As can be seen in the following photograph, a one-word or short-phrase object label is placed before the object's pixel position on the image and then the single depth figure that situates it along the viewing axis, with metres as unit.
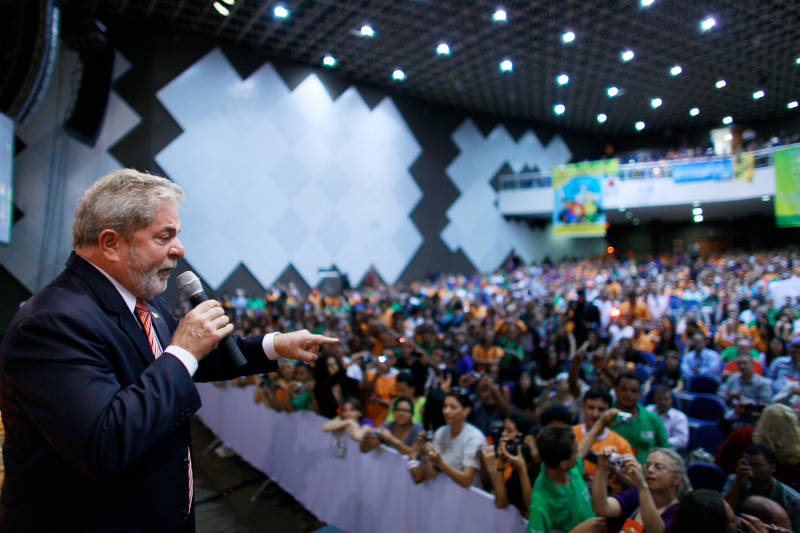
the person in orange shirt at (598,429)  2.86
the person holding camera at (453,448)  2.66
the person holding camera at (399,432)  3.15
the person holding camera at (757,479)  2.25
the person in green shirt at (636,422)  3.18
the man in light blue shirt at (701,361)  5.34
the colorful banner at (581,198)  12.24
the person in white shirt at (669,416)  3.68
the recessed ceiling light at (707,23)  6.96
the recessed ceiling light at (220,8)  7.11
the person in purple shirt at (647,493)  1.91
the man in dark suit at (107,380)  0.81
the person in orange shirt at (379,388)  4.11
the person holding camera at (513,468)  2.36
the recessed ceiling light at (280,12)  9.14
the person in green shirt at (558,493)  2.14
